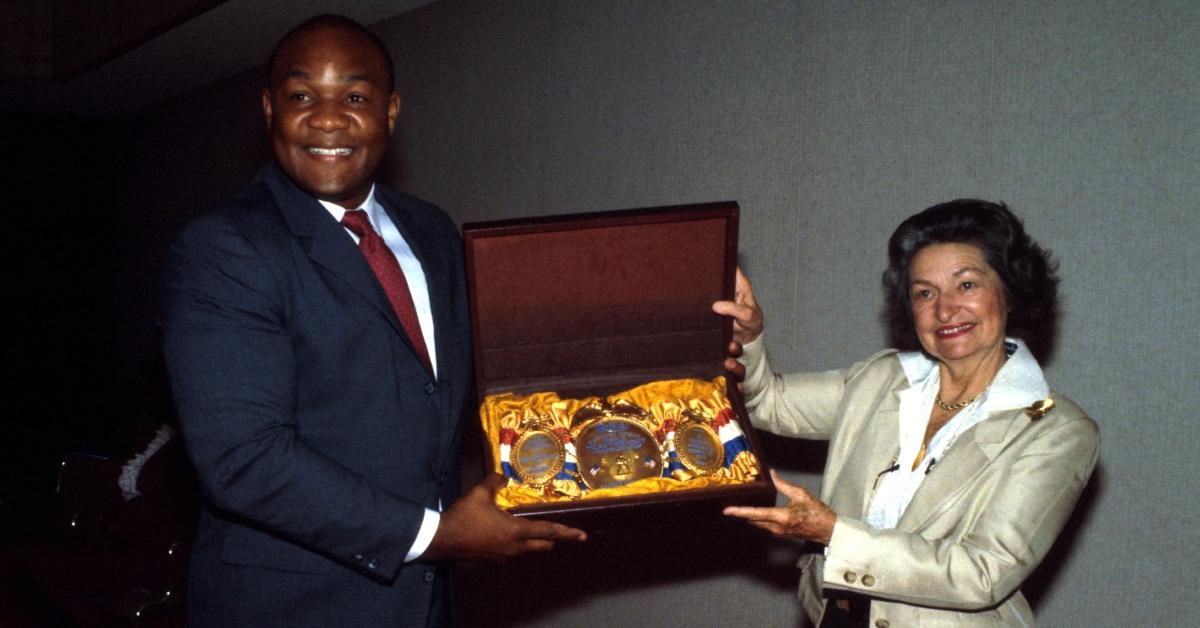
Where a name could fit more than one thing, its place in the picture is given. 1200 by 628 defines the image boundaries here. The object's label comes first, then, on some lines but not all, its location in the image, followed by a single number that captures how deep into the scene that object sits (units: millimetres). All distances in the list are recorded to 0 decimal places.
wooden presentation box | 2047
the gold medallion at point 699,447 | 2033
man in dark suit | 1646
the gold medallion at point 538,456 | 1998
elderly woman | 1800
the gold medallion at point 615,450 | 2027
